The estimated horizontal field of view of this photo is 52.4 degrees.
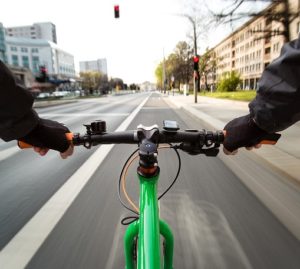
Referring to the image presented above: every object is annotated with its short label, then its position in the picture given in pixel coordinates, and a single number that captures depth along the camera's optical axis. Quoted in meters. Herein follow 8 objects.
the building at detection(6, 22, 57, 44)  156.38
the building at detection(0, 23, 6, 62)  63.76
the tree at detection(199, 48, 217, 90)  63.12
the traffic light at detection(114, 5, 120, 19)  16.80
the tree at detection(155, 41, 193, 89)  62.66
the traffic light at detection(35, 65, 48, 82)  34.04
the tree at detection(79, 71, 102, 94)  101.76
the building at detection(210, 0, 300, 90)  14.81
